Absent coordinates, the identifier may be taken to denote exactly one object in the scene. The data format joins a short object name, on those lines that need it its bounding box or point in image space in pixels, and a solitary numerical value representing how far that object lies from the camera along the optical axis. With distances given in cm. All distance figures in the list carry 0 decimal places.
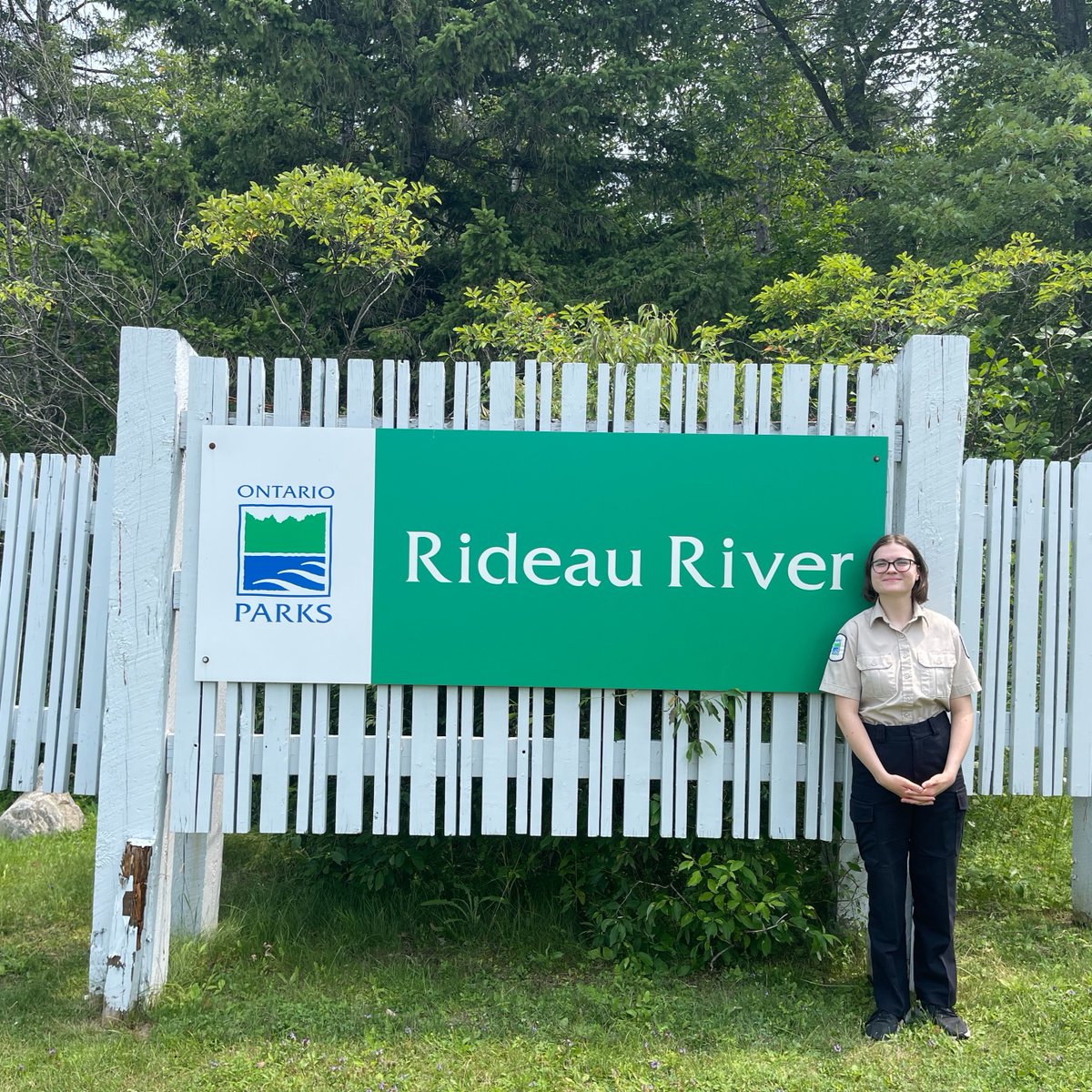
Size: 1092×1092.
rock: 589
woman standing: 342
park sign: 364
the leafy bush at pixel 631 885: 389
